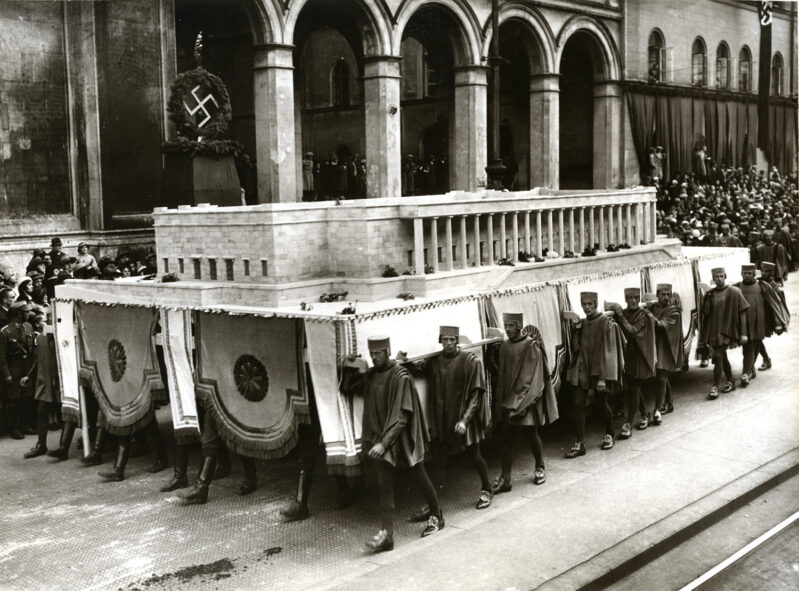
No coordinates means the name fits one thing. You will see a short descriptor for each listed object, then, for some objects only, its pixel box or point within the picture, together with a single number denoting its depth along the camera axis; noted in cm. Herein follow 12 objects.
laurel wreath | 1652
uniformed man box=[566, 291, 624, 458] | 1059
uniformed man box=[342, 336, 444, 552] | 788
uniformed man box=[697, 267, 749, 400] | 1327
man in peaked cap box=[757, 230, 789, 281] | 2305
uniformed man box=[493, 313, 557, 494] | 932
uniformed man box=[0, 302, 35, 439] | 1171
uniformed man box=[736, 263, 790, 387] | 1373
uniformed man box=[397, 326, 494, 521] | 870
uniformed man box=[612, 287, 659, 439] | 1129
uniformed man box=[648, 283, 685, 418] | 1177
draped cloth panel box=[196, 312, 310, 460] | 904
